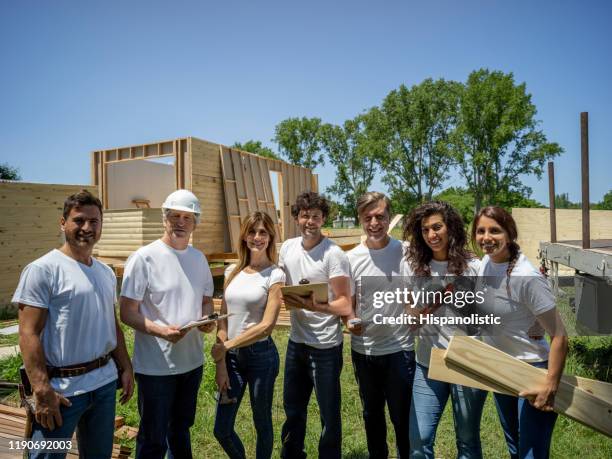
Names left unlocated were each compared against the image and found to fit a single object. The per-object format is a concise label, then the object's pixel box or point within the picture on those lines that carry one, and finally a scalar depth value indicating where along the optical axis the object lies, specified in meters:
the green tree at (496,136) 32.97
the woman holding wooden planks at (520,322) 2.04
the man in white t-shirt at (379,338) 2.89
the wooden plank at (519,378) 1.74
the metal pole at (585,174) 4.90
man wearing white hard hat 2.52
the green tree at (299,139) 51.00
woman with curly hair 2.40
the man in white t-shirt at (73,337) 2.10
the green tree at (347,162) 47.53
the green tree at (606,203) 81.50
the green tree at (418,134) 37.78
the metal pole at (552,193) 7.20
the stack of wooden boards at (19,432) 3.02
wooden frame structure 10.83
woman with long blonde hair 2.73
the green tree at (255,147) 54.69
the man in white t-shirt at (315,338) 2.88
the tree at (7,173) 44.27
